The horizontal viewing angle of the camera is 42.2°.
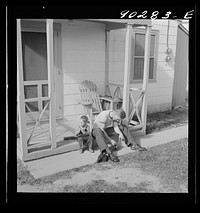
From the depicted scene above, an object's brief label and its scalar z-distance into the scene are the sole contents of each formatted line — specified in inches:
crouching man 190.4
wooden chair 262.7
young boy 198.9
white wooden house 189.9
